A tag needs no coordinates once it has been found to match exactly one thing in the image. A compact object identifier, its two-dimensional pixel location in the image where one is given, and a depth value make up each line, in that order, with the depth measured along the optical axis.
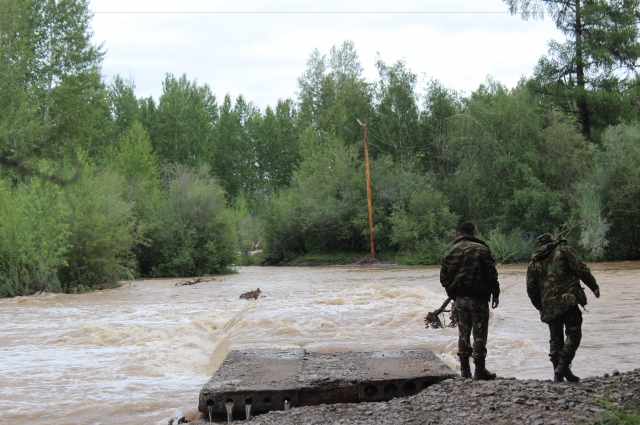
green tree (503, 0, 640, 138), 43.62
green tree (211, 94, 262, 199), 75.31
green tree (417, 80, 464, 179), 55.31
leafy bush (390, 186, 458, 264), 43.38
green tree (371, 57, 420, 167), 57.19
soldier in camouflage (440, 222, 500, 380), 8.20
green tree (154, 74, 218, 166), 71.00
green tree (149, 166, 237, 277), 37.53
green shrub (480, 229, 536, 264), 39.00
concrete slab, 7.57
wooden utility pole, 47.12
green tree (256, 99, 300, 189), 76.38
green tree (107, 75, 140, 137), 69.31
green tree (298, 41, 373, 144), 59.59
